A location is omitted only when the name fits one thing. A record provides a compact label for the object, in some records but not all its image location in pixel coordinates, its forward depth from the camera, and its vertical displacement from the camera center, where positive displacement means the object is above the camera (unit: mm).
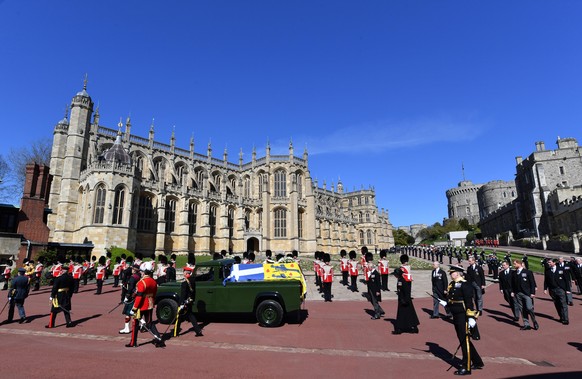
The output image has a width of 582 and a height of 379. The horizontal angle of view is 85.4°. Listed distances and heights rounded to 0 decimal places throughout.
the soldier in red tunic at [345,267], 18148 -855
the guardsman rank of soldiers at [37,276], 17688 -1090
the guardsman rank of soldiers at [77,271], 14960 -709
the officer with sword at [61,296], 9500 -1181
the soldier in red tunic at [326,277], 14445 -1122
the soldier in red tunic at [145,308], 7492 -1263
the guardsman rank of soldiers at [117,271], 18266 -890
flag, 10680 -661
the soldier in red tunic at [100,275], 16094 -970
